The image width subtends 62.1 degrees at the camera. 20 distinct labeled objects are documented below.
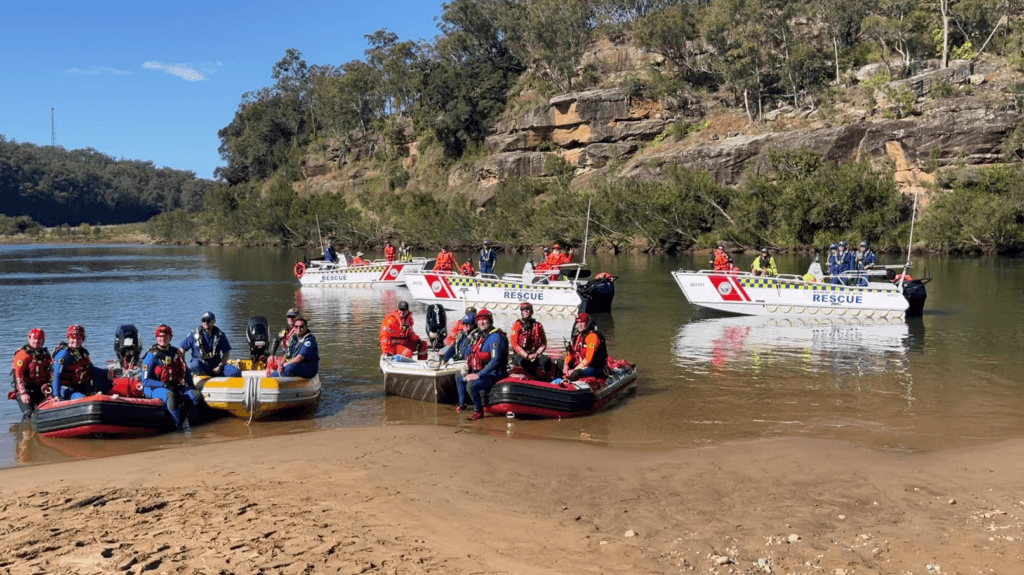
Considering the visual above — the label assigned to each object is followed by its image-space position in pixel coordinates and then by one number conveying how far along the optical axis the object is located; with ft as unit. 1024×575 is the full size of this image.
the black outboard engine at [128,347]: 47.44
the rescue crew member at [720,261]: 91.35
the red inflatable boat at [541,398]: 43.57
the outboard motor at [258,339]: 51.16
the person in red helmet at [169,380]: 42.44
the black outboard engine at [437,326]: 53.88
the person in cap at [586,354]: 46.01
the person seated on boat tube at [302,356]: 45.65
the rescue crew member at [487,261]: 106.52
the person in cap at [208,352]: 46.85
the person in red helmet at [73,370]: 41.96
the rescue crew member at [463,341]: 48.16
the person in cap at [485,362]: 44.68
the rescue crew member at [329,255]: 139.63
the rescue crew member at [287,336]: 47.44
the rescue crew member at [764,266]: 89.76
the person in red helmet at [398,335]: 51.31
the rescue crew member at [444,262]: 102.42
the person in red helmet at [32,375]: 42.93
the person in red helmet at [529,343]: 46.34
